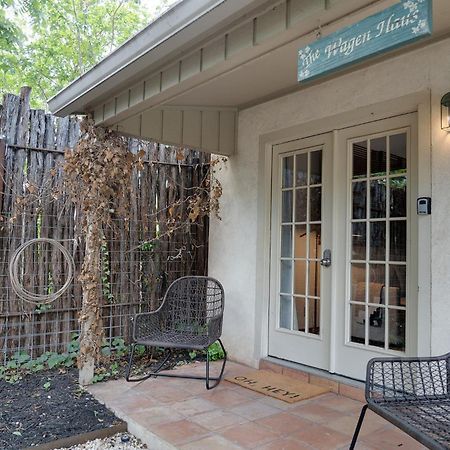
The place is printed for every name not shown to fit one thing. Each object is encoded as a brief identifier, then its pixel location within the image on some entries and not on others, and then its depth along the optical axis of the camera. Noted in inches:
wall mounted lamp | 102.3
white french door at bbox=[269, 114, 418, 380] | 115.0
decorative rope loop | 136.5
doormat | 119.3
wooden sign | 57.7
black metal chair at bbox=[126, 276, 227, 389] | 128.7
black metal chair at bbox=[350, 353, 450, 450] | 62.0
